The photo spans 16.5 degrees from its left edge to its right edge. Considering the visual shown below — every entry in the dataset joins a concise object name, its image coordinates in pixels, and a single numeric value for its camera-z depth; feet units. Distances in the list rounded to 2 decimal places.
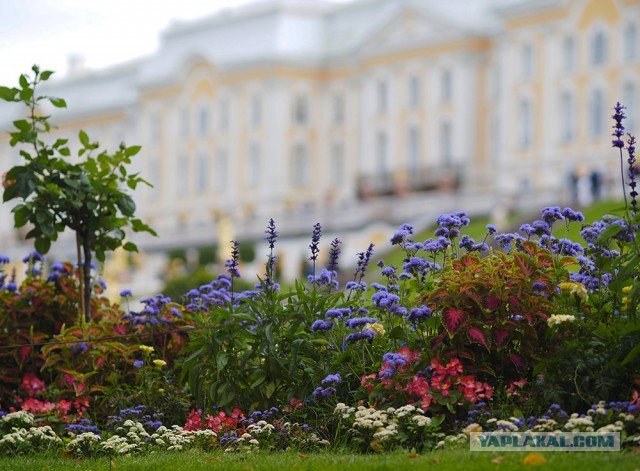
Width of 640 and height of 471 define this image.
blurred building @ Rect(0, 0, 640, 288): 198.85
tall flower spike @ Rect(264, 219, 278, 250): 36.94
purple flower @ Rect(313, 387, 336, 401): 35.04
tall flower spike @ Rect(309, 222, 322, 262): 36.40
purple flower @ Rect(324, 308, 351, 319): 36.27
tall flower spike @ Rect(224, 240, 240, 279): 37.66
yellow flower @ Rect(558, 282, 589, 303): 33.55
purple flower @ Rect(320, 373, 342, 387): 34.94
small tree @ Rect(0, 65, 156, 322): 43.02
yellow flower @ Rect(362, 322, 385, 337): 35.86
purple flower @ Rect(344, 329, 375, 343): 35.25
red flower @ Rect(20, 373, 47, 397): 40.92
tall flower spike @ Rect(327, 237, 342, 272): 37.87
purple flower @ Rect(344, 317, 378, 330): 35.21
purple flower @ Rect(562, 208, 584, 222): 36.47
